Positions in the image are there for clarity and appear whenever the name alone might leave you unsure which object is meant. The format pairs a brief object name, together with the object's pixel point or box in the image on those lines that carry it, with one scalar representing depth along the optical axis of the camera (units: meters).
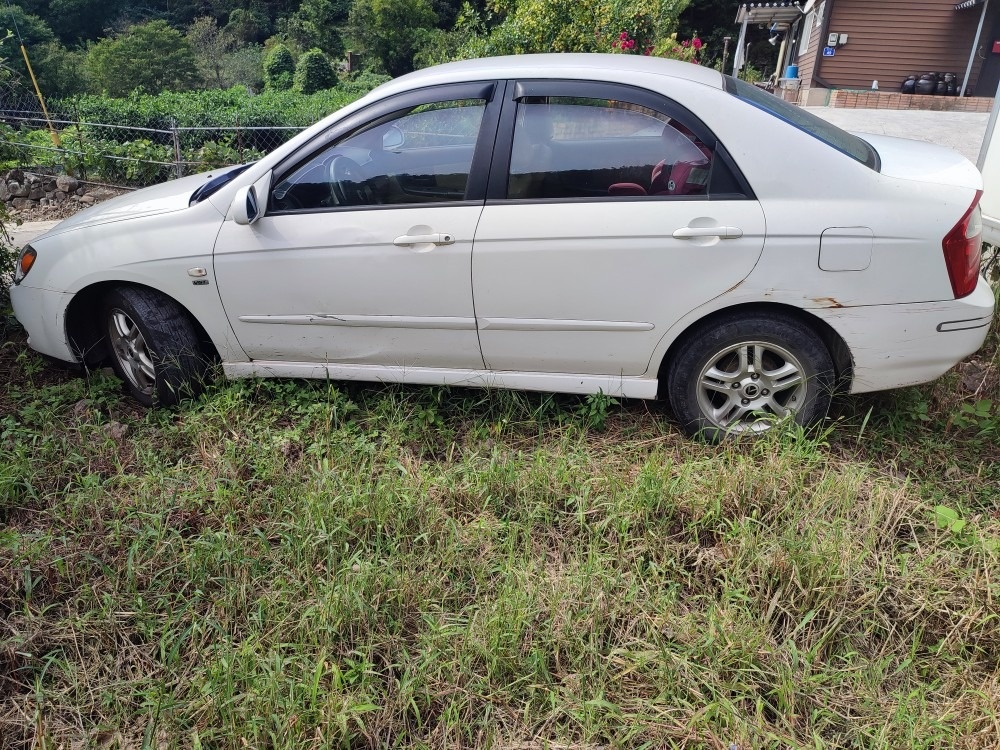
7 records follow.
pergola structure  22.94
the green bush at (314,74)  27.59
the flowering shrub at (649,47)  10.63
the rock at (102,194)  11.58
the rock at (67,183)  11.54
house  19.20
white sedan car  2.85
